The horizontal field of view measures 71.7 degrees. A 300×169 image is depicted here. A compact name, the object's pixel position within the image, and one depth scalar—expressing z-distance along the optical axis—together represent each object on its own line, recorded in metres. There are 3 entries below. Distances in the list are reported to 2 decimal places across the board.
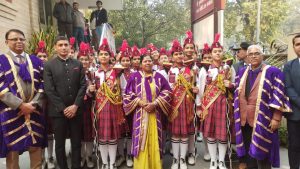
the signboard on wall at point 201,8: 4.99
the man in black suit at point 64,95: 2.93
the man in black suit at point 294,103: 2.69
